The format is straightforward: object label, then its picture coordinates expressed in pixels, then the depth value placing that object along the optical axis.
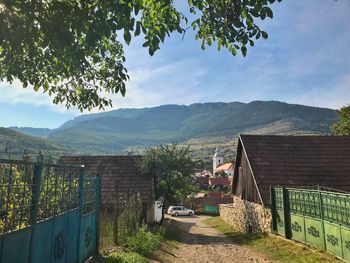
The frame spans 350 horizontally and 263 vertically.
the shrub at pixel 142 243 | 13.55
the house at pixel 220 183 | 96.30
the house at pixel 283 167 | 21.73
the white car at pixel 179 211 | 56.37
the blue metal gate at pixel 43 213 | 5.65
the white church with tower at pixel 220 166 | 120.19
